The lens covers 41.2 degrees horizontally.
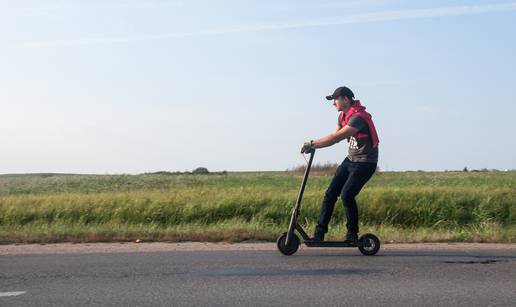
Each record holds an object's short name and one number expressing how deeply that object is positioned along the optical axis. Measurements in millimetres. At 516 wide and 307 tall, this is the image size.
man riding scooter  7867
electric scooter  7871
